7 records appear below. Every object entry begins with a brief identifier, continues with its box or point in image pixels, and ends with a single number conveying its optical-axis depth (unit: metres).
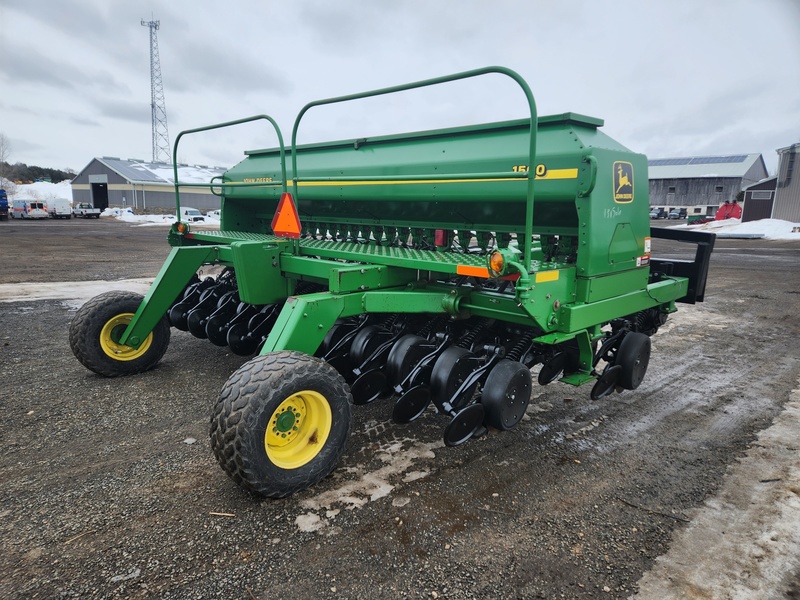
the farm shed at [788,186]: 27.38
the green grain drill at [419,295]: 2.77
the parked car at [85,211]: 36.16
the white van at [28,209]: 32.91
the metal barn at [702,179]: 44.78
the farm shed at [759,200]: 29.95
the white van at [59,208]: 34.41
